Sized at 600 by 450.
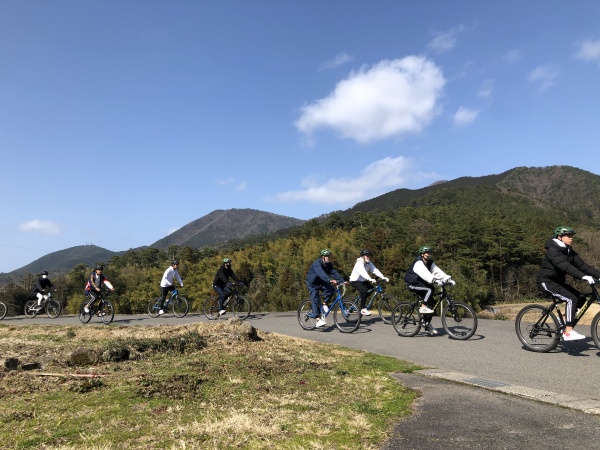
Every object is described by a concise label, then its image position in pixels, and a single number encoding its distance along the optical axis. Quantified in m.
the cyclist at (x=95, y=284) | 14.71
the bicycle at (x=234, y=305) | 14.60
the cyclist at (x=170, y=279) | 16.08
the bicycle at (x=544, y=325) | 6.88
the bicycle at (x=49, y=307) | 18.11
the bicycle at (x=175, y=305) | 16.97
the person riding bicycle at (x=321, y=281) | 11.12
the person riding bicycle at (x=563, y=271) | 6.83
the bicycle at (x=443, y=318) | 8.88
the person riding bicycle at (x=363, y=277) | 11.21
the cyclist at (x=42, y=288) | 17.88
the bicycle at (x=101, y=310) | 15.34
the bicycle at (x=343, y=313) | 10.73
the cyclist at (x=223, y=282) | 14.36
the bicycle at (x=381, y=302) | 11.06
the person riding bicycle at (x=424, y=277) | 9.30
